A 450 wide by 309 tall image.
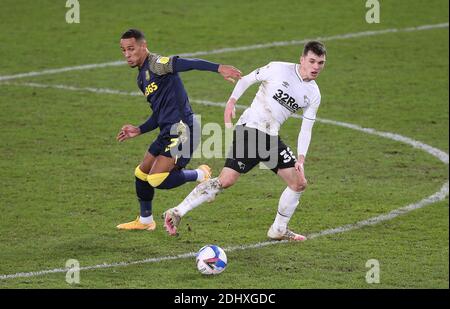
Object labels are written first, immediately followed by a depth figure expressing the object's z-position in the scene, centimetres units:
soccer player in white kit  1179
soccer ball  1092
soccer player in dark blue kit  1220
